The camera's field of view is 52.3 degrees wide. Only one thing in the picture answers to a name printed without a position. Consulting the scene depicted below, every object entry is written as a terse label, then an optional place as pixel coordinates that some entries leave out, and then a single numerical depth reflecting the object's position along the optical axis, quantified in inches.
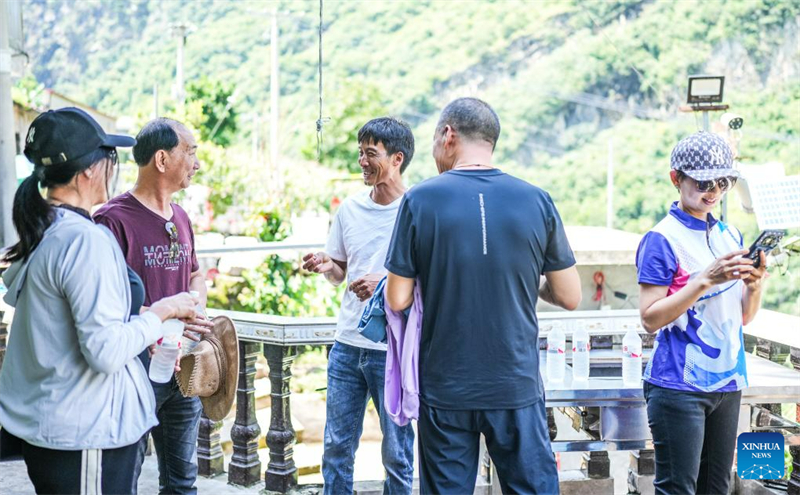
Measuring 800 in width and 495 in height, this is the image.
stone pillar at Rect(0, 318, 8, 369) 170.6
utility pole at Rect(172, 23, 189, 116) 922.7
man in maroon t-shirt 105.1
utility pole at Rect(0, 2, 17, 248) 175.5
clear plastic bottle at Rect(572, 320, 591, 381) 119.2
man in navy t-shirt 84.4
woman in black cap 73.8
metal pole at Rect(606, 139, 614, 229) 1333.7
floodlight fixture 248.5
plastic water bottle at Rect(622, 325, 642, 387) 116.3
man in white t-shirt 113.3
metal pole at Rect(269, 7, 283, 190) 783.7
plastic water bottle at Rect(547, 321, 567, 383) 118.0
